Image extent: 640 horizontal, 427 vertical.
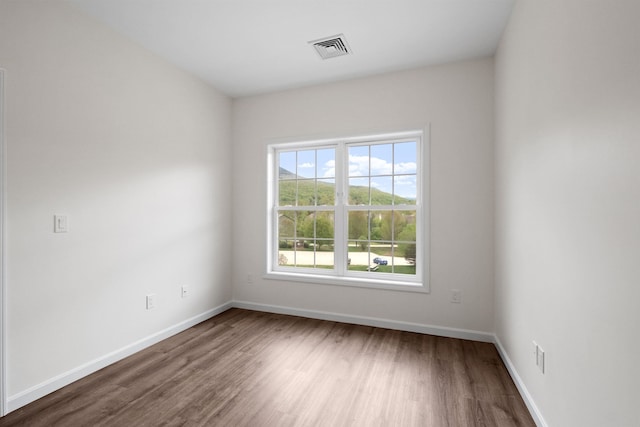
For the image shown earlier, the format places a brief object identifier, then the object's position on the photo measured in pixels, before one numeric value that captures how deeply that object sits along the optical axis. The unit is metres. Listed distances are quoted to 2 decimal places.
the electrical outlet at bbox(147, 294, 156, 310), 2.75
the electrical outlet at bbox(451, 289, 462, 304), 2.91
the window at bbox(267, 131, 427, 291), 3.24
